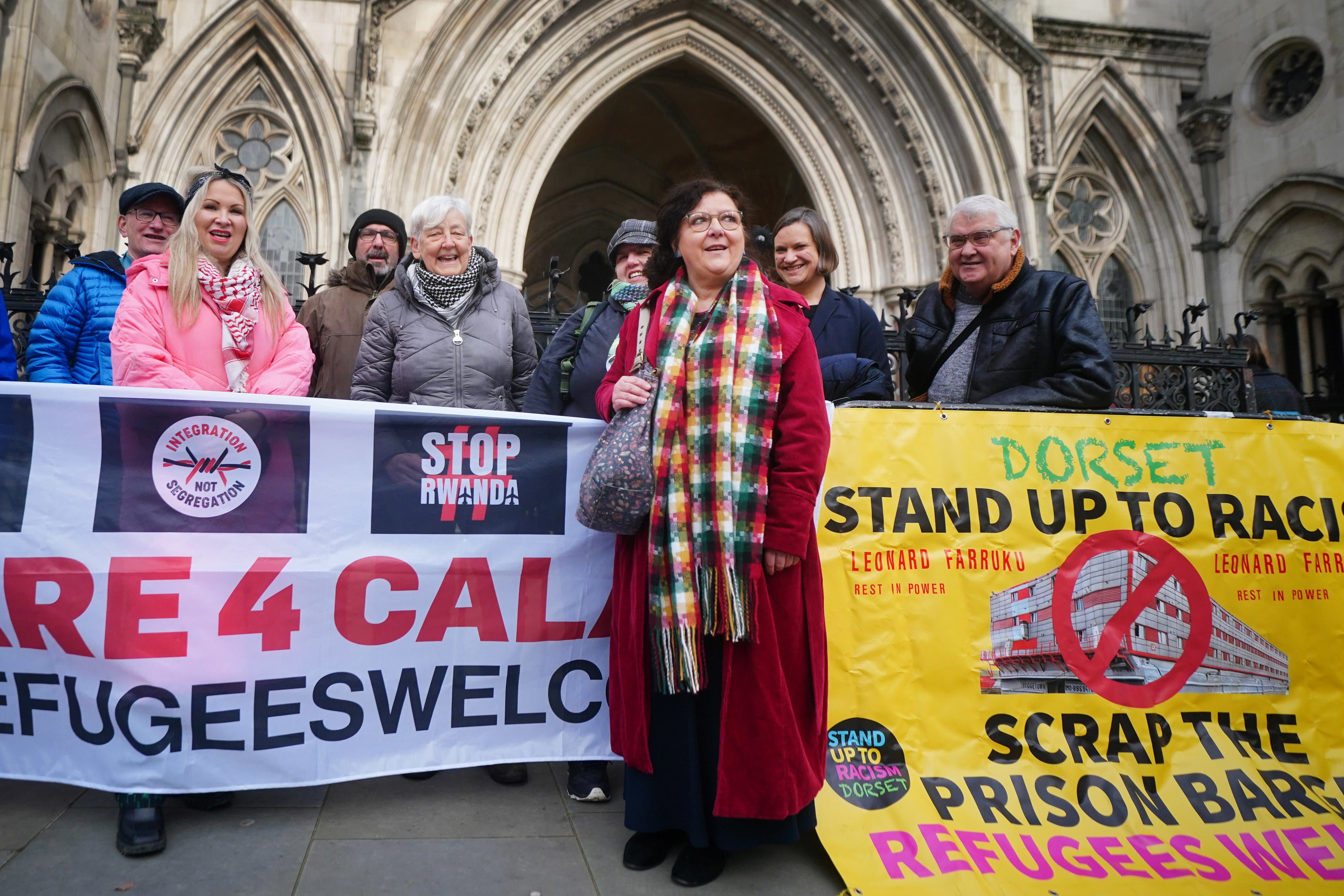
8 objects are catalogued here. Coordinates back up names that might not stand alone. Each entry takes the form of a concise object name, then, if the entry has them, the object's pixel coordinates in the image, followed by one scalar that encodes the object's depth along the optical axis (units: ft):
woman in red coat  7.52
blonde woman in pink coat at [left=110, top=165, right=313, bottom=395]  9.04
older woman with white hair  10.80
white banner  8.39
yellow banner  8.54
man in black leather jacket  10.14
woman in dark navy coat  10.94
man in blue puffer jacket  10.58
